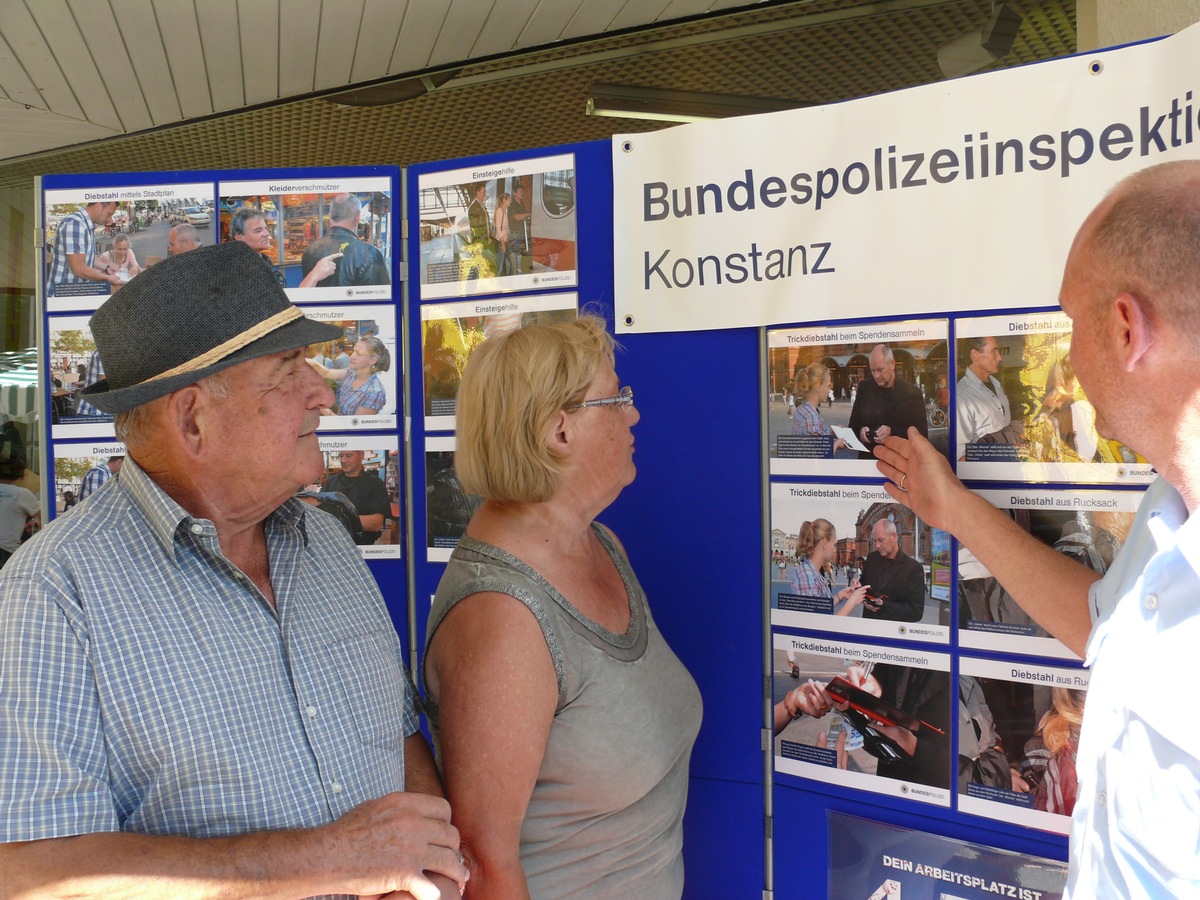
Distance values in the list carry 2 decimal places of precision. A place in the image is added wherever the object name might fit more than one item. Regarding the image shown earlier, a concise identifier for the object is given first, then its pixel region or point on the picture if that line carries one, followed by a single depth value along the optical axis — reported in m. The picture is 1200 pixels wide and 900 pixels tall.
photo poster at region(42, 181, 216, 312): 2.64
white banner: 1.70
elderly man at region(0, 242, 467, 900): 1.20
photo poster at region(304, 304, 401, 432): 2.59
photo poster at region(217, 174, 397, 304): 2.57
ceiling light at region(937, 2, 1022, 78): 3.96
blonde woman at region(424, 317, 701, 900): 1.66
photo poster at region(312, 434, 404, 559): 2.62
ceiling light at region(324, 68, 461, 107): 4.46
